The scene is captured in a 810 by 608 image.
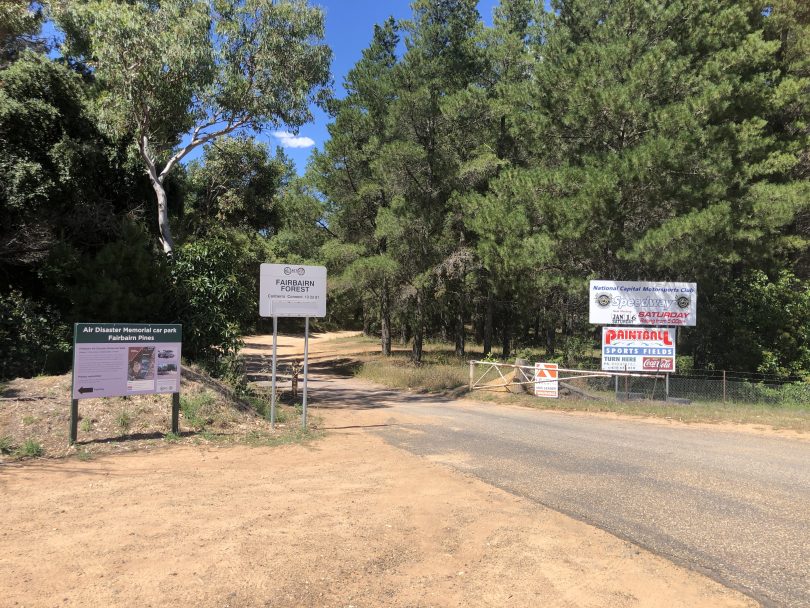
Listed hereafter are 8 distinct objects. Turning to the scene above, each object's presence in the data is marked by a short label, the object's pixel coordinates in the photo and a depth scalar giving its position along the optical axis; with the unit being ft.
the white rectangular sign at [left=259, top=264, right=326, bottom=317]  32.63
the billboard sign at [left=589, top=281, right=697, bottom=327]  53.31
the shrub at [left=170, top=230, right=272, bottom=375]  47.19
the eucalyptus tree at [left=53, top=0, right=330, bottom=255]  44.01
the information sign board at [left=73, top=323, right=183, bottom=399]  27.58
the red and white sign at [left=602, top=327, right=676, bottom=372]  53.06
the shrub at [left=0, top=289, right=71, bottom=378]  42.01
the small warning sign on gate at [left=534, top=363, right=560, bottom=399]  54.78
